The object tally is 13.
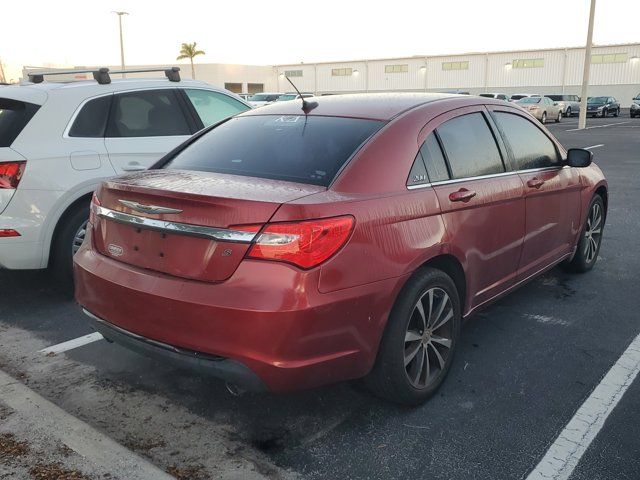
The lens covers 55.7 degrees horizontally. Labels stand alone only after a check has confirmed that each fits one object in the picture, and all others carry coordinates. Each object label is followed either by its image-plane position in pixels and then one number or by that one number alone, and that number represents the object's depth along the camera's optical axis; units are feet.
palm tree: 240.75
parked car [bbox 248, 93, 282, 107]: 99.12
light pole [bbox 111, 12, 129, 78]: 154.61
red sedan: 8.52
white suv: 14.58
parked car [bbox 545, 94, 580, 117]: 136.98
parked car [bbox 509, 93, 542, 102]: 123.85
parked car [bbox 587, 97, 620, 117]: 134.31
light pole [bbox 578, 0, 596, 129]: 82.53
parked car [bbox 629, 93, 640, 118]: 130.62
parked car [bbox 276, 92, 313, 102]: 87.03
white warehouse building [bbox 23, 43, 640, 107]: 175.01
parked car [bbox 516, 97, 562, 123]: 106.42
